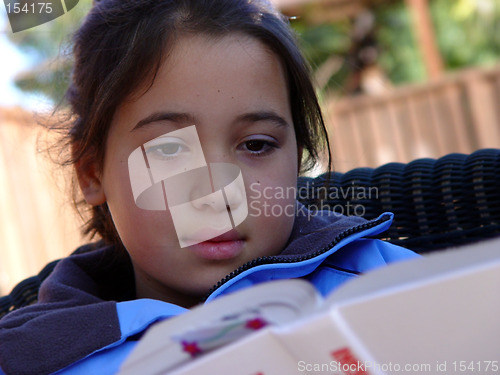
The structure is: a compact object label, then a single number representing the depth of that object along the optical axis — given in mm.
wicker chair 1199
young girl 1109
